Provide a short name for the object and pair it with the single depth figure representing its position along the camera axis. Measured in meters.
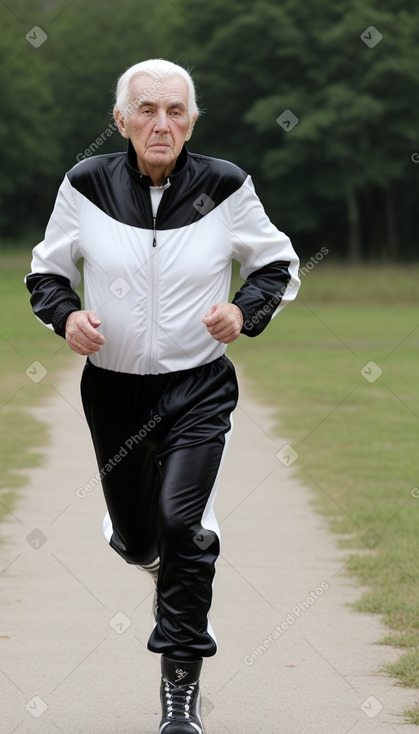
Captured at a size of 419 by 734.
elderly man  8.32
